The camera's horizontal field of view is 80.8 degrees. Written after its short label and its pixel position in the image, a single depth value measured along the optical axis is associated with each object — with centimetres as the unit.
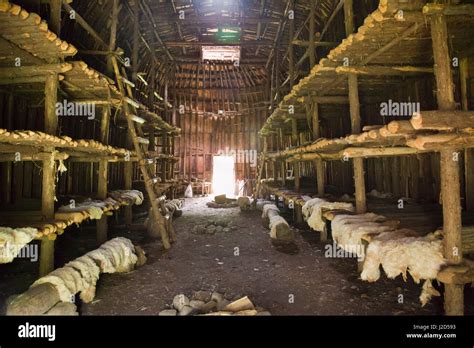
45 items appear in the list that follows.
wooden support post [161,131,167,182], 1557
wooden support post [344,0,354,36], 613
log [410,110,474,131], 350
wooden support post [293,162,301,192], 1089
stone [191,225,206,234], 1049
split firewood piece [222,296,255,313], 436
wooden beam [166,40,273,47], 1609
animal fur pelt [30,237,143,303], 449
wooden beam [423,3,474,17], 377
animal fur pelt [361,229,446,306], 378
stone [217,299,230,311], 474
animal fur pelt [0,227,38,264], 408
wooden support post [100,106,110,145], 814
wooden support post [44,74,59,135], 554
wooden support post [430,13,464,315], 373
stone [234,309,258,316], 415
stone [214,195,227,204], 1711
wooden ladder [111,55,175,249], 853
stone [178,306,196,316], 457
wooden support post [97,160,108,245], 795
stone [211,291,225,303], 502
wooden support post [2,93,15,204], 753
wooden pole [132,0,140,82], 1123
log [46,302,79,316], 405
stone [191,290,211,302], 520
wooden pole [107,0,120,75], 902
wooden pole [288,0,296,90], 1169
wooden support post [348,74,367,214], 600
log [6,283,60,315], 375
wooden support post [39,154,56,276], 536
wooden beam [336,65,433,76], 574
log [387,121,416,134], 359
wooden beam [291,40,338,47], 991
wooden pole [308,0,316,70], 964
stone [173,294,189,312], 486
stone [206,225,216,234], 1038
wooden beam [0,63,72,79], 544
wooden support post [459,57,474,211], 594
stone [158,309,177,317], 457
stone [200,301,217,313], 470
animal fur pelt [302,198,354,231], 658
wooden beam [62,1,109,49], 708
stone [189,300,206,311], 474
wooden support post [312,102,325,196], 875
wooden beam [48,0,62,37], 576
